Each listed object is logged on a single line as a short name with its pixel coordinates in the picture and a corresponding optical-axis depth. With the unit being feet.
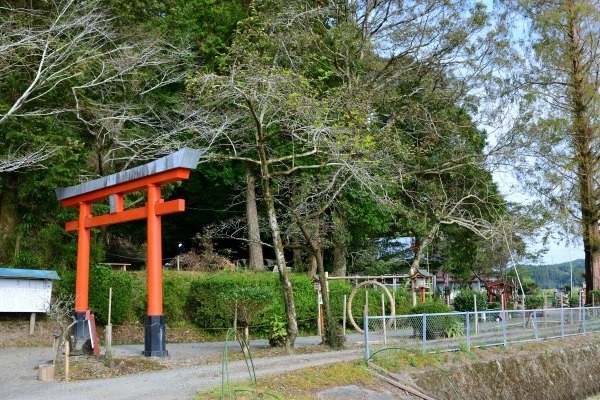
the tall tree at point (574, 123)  81.61
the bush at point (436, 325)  48.82
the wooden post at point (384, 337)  45.06
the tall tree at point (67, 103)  52.19
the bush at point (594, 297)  82.84
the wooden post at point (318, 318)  65.10
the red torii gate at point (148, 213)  41.60
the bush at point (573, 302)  107.26
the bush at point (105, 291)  60.85
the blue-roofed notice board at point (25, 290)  54.13
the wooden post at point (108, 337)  40.03
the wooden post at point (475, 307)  49.63
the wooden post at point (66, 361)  33.83
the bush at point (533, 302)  109.40
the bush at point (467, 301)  78.95
